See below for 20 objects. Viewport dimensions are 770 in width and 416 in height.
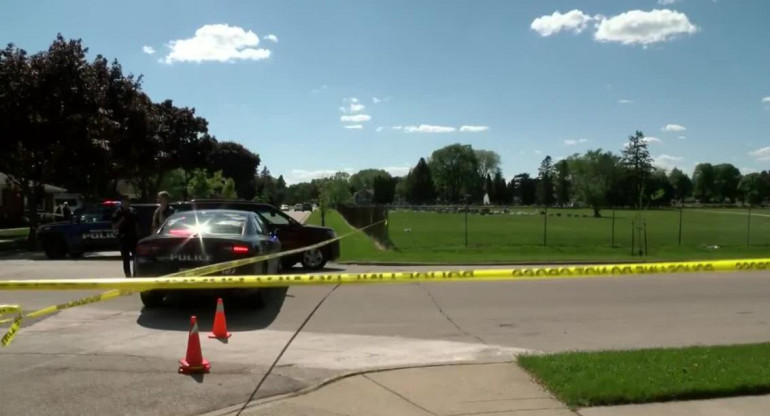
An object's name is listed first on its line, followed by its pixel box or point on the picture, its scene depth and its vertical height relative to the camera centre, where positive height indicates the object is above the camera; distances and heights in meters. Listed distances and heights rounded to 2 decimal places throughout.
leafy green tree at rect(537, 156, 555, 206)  159.88 +4.97
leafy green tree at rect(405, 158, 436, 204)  177.62 +3.36
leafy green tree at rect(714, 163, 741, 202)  135.59 +5.11
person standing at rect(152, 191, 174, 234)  12.64 -0.37
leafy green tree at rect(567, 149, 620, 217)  57.31 +1.74
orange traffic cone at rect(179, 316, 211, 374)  6.16 -1.54
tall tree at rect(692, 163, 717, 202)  144.00 +5.07
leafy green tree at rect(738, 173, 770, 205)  102.82 +2.88
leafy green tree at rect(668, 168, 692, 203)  115.19 +4.21
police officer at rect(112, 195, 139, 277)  12.30 -0.69
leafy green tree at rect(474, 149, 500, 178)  182.12 +10.23
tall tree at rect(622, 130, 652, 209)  58.25 +4.67
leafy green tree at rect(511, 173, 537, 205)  175.62 +3.12
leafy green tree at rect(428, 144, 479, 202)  177.12 +7.32
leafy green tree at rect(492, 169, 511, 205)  177.75 +1.89
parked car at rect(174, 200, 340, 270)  15.68 -0.87
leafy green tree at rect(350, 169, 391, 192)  186.55 +5.29
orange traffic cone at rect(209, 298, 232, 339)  7.75 -1.56
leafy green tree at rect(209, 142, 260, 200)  102.62 +4.80
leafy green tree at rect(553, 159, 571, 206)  148.35 +3.51
